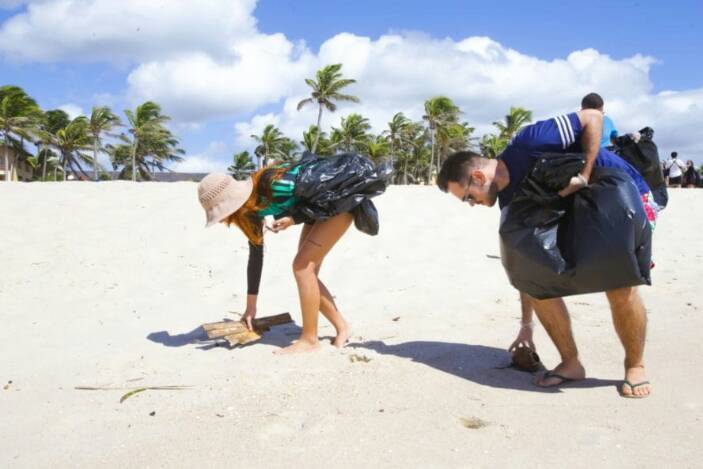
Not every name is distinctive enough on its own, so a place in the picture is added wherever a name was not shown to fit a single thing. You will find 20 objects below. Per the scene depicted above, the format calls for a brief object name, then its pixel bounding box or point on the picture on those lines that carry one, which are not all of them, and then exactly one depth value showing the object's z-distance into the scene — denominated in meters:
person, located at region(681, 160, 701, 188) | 17.53
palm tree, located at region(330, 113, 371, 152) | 61.44
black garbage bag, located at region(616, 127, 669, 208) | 3.84
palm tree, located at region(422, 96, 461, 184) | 56.72
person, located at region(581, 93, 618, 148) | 4.52
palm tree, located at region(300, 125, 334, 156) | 60.47
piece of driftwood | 4.36
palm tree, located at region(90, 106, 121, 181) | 50.34
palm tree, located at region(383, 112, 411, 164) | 63.12
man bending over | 3.18
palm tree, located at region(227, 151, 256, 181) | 70.44
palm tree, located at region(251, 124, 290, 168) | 64.12
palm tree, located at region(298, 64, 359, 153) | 51.16
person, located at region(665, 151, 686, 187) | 16.14
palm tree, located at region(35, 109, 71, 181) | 47.49
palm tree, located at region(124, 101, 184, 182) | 53.19
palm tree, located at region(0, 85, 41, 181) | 42.09
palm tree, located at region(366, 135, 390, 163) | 61.19
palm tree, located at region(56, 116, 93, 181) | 51.16
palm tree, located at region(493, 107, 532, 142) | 60.94
